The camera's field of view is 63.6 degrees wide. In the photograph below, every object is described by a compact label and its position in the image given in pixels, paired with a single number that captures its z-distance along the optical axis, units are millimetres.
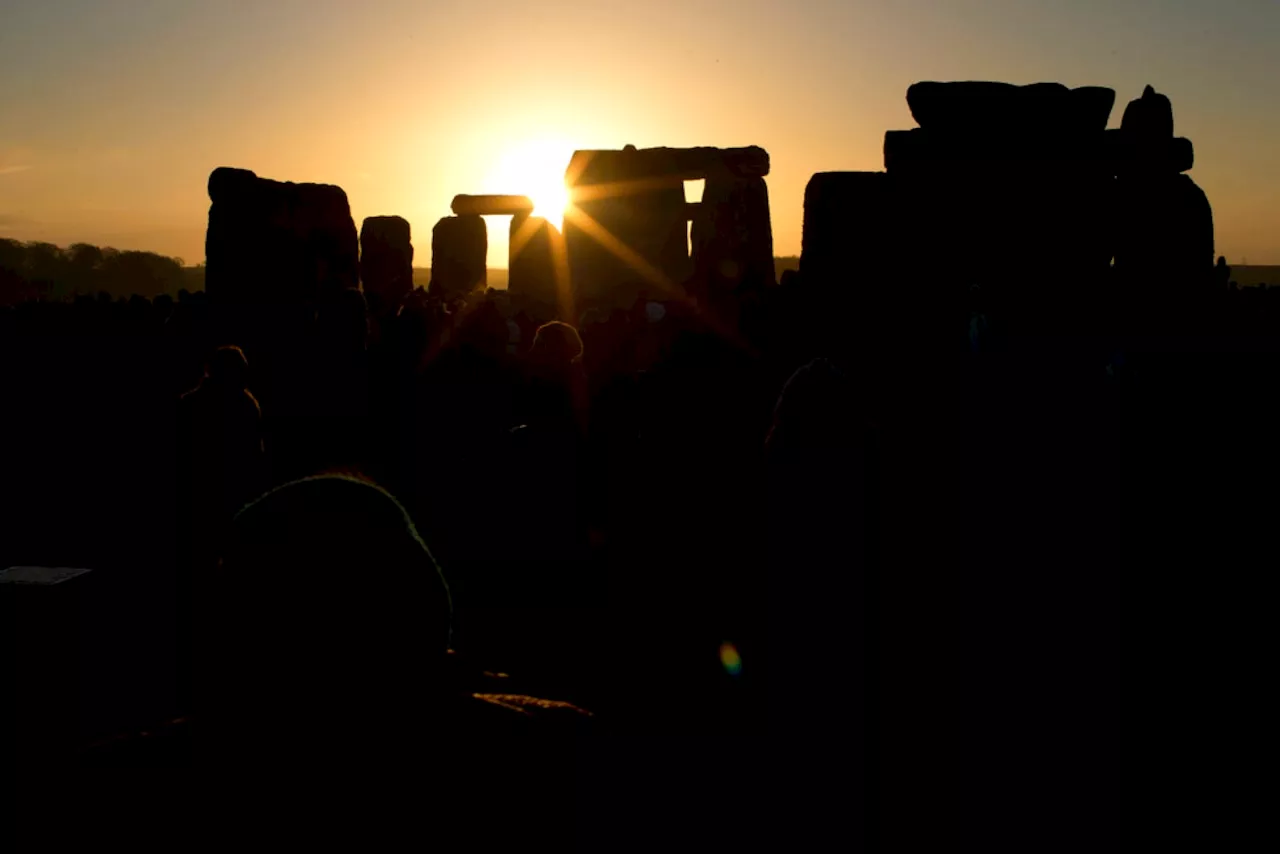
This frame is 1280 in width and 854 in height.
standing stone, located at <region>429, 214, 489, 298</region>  24969
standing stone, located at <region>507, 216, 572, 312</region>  22064
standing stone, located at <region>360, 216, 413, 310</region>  26766
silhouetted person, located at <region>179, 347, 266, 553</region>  4406
